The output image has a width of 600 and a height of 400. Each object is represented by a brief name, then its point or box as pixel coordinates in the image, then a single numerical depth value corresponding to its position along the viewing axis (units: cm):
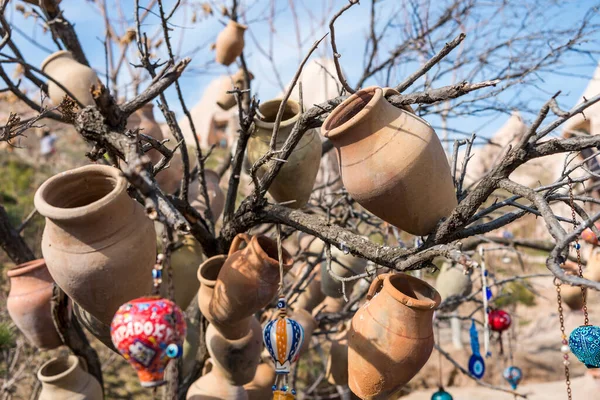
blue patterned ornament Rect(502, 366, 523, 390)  375
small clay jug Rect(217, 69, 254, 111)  362
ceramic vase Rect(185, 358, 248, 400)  243
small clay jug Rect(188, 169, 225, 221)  291
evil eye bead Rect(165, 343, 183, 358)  142
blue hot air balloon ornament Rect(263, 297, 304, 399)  192
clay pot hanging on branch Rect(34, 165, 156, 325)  162
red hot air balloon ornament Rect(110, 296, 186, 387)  138
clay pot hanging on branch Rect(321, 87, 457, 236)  154
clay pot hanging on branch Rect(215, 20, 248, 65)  335
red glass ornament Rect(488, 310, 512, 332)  336
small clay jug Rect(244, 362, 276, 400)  272
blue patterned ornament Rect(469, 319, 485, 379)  323
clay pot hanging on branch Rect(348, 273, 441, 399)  167
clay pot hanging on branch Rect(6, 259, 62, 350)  244
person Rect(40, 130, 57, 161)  1060
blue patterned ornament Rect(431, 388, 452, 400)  321
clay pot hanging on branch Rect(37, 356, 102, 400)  247
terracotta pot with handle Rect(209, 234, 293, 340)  198
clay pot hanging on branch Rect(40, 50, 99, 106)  258
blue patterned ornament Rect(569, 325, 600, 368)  182
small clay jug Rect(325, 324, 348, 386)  273
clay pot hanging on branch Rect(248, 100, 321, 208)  222
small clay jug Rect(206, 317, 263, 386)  233
